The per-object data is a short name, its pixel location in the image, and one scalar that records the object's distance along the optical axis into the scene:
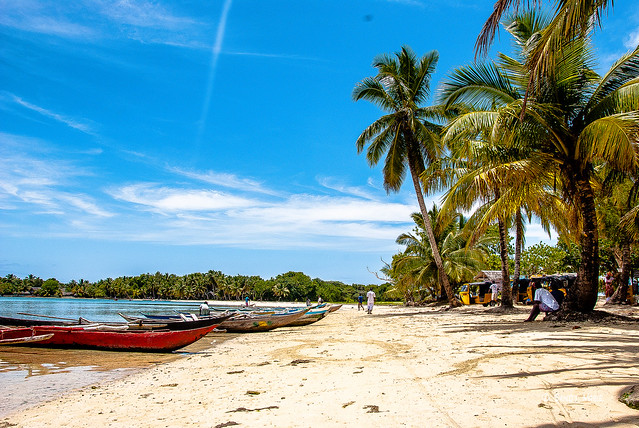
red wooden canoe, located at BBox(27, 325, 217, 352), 11.05
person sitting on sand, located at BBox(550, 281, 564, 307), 12.55
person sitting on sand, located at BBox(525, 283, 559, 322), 11.65
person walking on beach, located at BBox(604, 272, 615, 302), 22.88
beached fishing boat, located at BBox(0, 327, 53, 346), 11.66
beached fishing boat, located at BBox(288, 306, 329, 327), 19.00
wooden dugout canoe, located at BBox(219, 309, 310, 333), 16.22
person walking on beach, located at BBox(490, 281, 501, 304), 23.88
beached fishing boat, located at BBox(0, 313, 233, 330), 13.63
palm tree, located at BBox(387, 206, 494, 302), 27.92
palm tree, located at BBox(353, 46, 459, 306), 21.16
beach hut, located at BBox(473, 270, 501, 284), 26.60
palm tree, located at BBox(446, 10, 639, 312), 10.41
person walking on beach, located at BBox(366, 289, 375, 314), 25.70
